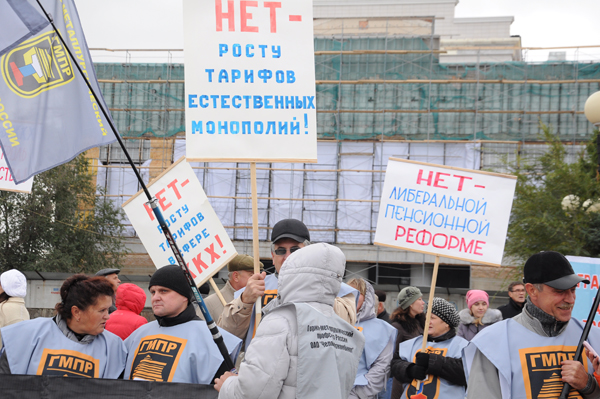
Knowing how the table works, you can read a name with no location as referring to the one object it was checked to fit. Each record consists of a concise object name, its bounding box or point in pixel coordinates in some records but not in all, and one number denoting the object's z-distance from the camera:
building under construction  28.17
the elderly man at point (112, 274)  5.45
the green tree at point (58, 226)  26.39
